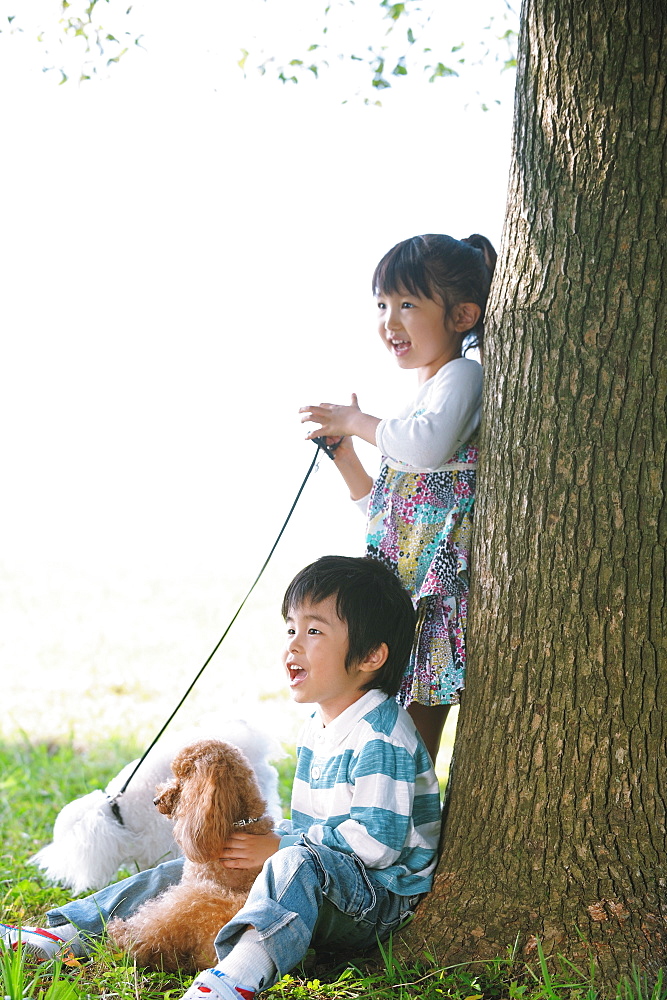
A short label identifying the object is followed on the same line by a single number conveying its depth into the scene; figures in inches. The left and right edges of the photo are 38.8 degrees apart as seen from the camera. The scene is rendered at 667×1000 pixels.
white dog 108.8
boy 82.2
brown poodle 91.8
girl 100.9
